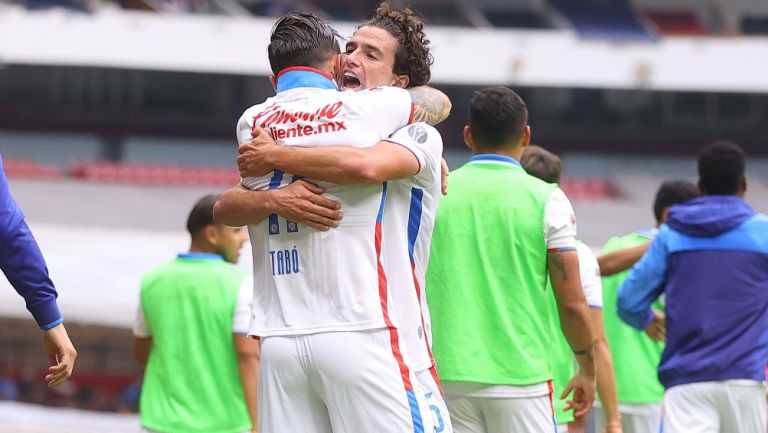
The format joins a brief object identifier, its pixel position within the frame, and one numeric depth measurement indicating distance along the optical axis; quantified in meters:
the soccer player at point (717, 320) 9.88
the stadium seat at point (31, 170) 54.25
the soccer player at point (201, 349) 10.66
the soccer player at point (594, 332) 9.93
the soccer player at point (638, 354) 11.97
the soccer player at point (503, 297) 8.26
